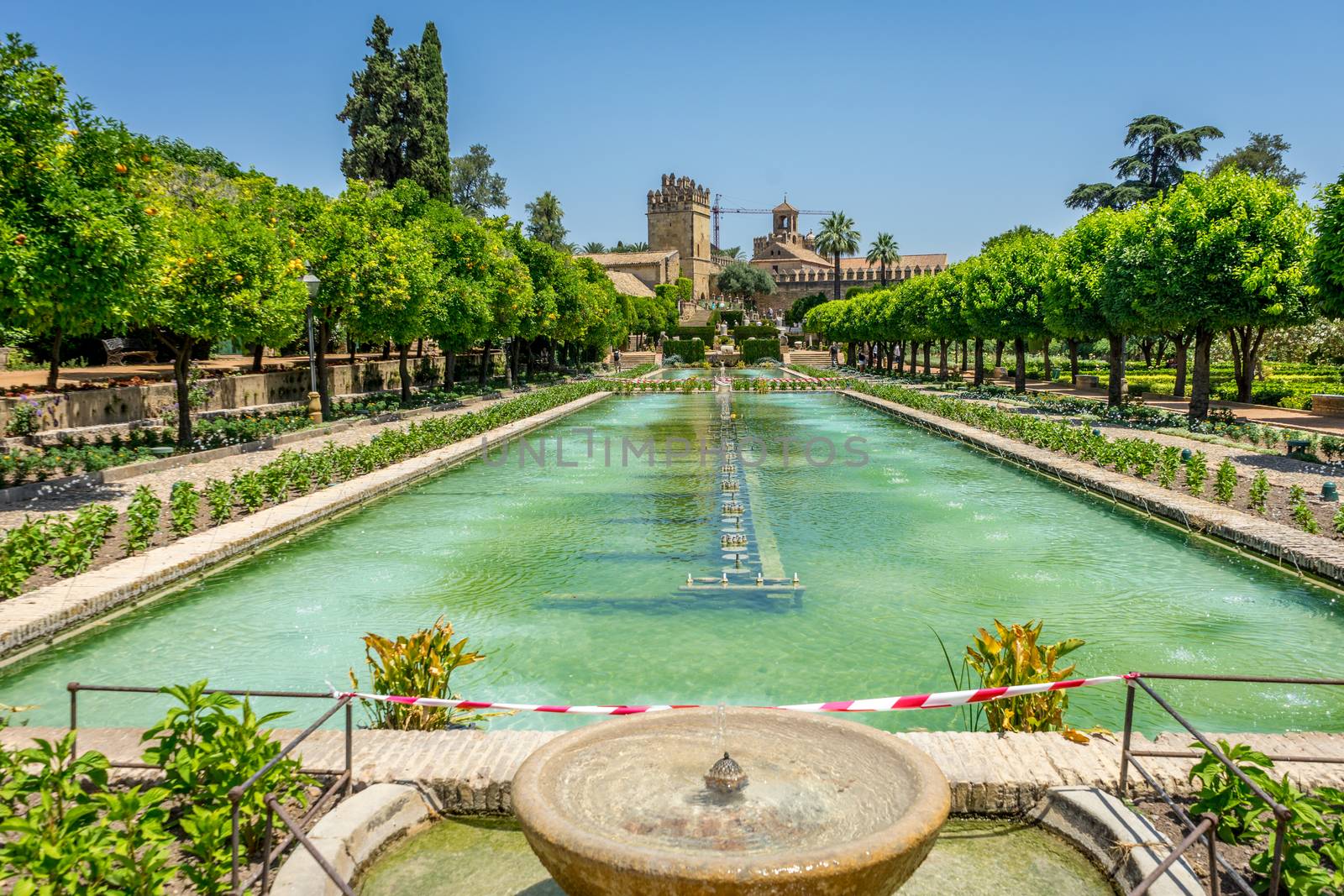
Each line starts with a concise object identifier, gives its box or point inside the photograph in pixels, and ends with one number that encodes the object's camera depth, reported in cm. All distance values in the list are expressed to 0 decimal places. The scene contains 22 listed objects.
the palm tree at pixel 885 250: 10138
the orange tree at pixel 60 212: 1186
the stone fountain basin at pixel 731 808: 293
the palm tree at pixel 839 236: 10019
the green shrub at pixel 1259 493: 1205
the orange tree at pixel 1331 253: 1528
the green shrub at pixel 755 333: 9212
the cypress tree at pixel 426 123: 4741
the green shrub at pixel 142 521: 1020
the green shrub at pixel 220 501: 1184
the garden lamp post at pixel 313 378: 2088
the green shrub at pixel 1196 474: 1344
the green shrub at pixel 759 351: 8106
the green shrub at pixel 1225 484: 1285
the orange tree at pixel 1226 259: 2019
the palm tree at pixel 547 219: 9000
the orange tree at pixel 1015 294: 3253
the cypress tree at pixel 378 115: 4709
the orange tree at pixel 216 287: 1683
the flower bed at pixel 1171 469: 1175
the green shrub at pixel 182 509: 1109
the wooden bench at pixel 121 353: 3487
